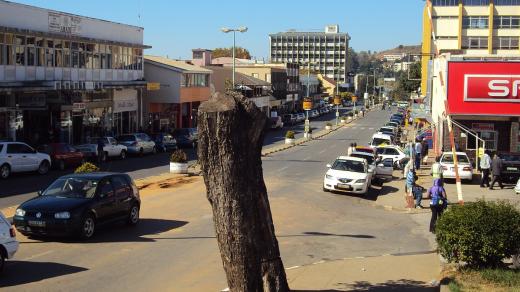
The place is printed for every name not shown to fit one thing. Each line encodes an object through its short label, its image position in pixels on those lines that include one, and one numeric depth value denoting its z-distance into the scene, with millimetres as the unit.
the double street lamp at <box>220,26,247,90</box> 41434
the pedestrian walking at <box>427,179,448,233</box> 16812
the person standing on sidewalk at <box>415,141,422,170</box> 35062
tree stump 8070
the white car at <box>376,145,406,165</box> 37500
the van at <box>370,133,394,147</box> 46500
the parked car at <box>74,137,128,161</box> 36312
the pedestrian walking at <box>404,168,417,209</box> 22666
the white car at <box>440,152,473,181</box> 30188
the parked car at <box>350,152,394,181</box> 30661
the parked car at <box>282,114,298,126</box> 91488
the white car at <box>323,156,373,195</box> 25500
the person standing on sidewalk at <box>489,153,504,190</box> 27922
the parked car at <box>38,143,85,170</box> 32031
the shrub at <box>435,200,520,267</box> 10625
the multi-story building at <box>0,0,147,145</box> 37094
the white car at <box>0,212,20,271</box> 11328
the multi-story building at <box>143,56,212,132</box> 57969
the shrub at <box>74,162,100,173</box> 22150
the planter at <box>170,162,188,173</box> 30531
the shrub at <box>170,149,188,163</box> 30481
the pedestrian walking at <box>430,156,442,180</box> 18281
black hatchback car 14172
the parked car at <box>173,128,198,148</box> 50719
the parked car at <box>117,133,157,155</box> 41594
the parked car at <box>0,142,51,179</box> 27609
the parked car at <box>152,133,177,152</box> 46625
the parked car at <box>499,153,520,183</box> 29547
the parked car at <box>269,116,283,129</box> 79688
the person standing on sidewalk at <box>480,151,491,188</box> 28469
